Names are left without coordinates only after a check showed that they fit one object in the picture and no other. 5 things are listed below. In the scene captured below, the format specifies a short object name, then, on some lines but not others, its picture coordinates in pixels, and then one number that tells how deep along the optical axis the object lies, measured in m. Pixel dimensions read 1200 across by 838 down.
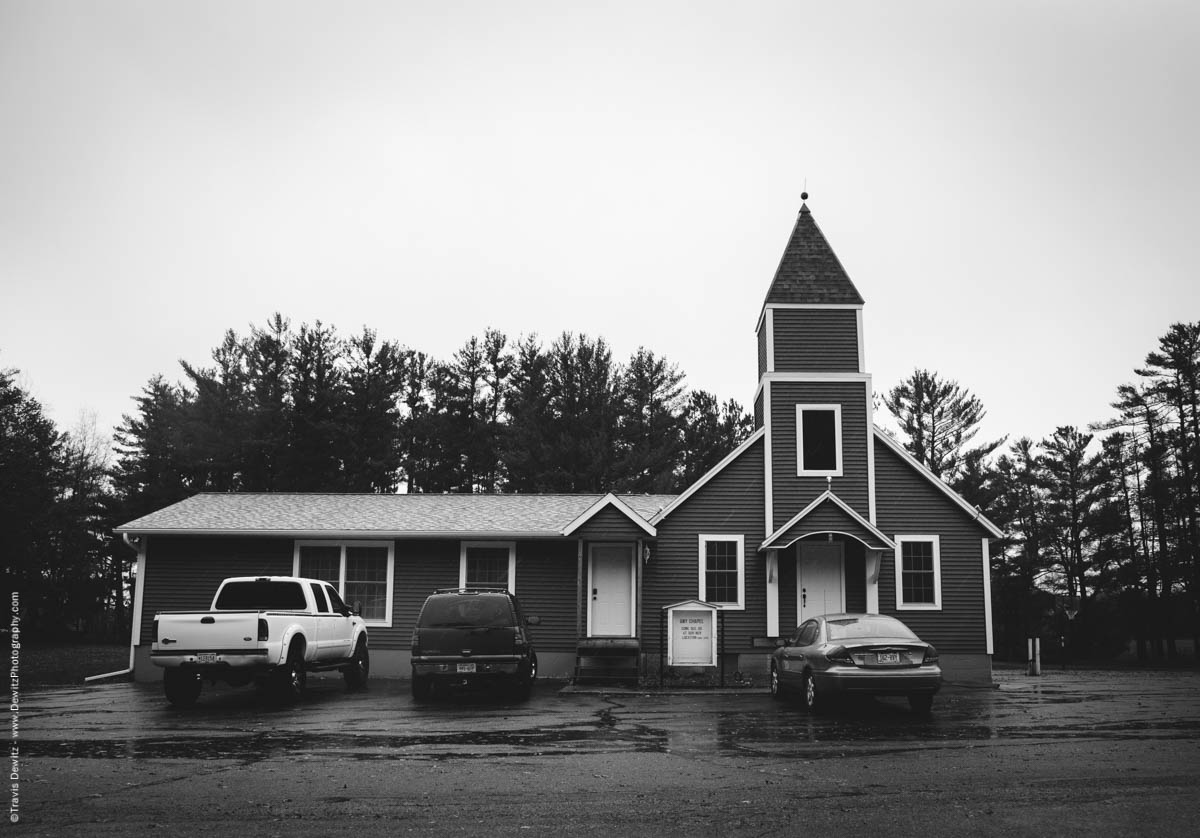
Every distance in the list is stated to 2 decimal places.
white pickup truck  15.83
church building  23.11
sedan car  14.22
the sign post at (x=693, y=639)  22.16
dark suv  16.84
